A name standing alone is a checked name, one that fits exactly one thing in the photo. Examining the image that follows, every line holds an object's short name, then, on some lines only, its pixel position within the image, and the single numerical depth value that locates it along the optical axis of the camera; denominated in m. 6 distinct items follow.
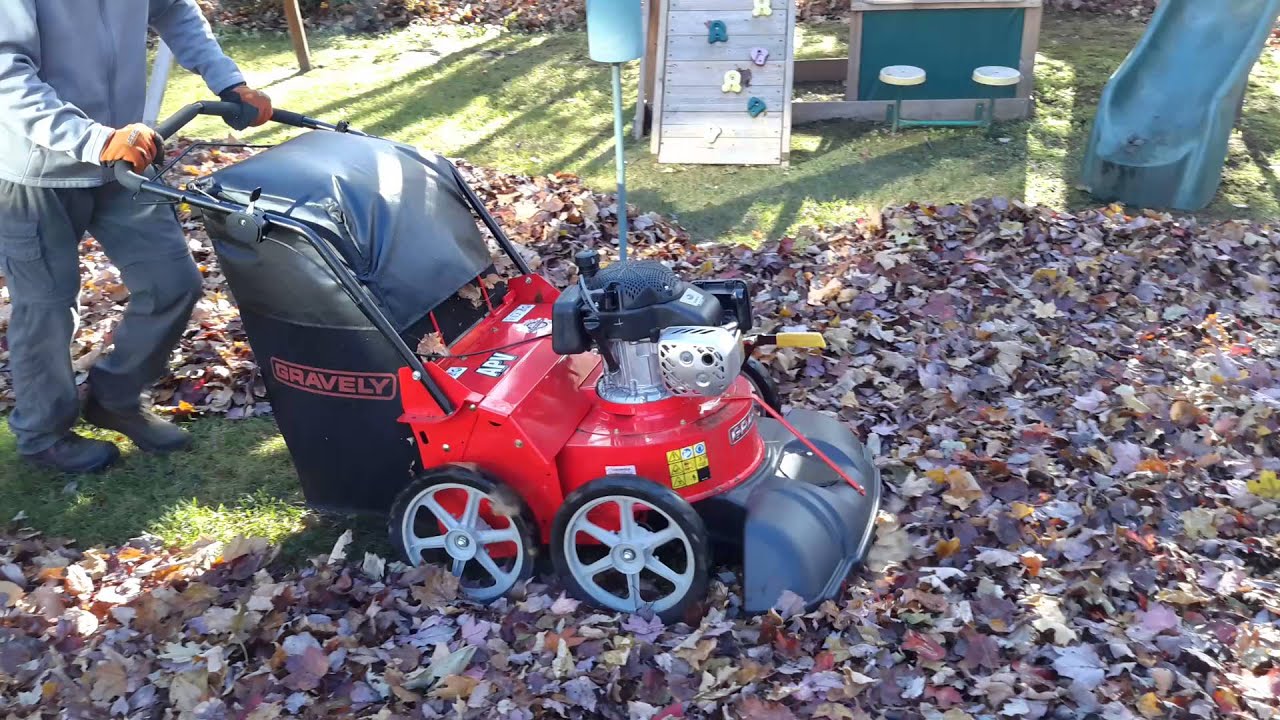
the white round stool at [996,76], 7.25
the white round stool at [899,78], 7.36
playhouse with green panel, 7.55
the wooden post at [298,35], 8.85
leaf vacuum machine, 2.97
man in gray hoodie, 3.12
